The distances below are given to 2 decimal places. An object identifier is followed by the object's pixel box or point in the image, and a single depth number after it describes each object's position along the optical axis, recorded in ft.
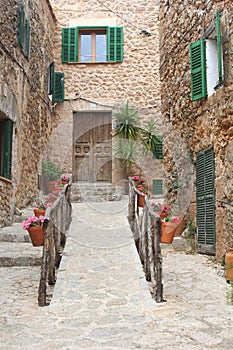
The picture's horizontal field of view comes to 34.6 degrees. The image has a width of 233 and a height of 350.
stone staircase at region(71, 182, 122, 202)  34.14
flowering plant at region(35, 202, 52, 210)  22.24
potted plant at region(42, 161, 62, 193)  35.04
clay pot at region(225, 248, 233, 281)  13.78
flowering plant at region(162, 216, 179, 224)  19.95
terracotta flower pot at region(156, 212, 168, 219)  22.74
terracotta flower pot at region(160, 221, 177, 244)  19.77
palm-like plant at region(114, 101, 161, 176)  37.96
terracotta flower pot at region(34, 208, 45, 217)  22.06
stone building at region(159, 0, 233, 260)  16.94
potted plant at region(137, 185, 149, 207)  26.55
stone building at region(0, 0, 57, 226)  23.99
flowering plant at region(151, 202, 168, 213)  25.42
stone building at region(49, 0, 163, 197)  40.40
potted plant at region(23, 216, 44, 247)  16.70
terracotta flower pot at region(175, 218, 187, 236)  22.12
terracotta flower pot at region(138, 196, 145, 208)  26.58
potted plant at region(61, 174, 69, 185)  30.94
